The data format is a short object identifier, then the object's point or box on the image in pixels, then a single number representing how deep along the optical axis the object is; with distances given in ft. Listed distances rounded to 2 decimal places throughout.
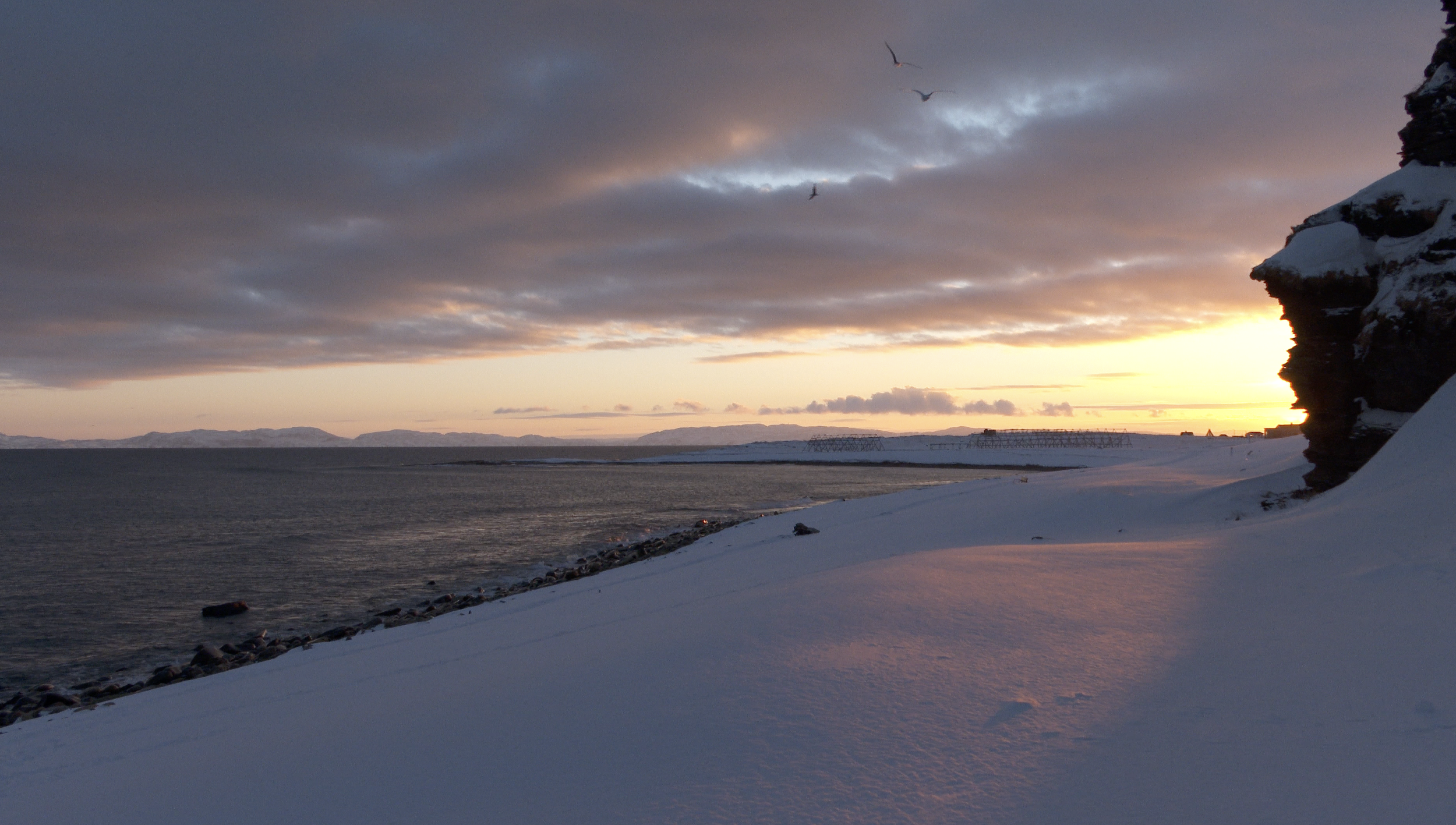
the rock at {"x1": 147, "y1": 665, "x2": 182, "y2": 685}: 50.85
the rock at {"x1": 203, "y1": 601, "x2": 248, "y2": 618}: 71.31
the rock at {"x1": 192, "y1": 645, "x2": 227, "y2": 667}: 55.06
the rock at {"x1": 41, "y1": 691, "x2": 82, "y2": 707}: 45.93
